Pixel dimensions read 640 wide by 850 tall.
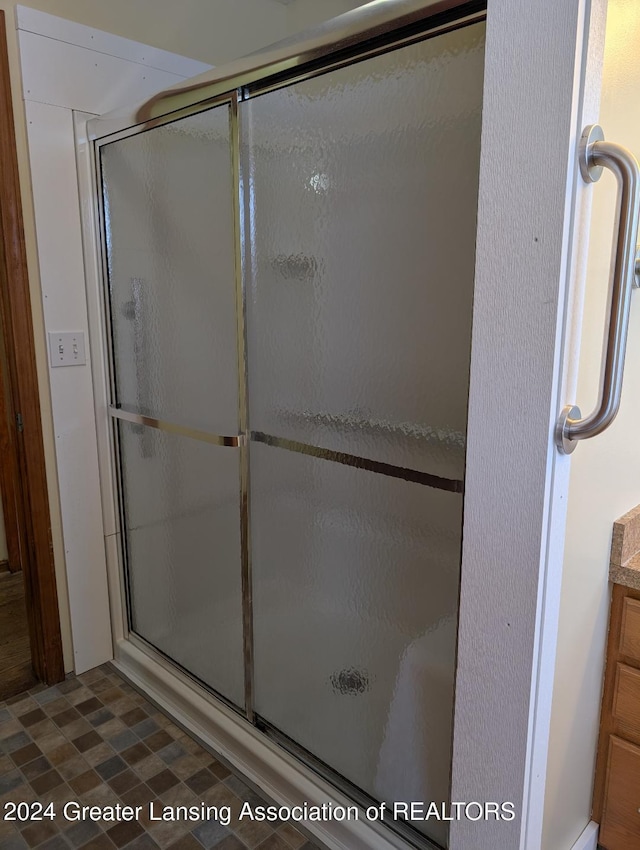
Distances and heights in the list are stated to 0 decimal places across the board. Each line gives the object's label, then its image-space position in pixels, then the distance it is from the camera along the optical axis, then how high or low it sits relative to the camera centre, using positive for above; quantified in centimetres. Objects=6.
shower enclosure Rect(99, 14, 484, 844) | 116 -16
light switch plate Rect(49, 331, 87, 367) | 197 -11
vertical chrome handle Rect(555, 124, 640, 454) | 79 +7
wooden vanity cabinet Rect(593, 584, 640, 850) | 128 -89
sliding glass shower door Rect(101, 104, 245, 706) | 162 -21
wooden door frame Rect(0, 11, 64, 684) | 183 -32
